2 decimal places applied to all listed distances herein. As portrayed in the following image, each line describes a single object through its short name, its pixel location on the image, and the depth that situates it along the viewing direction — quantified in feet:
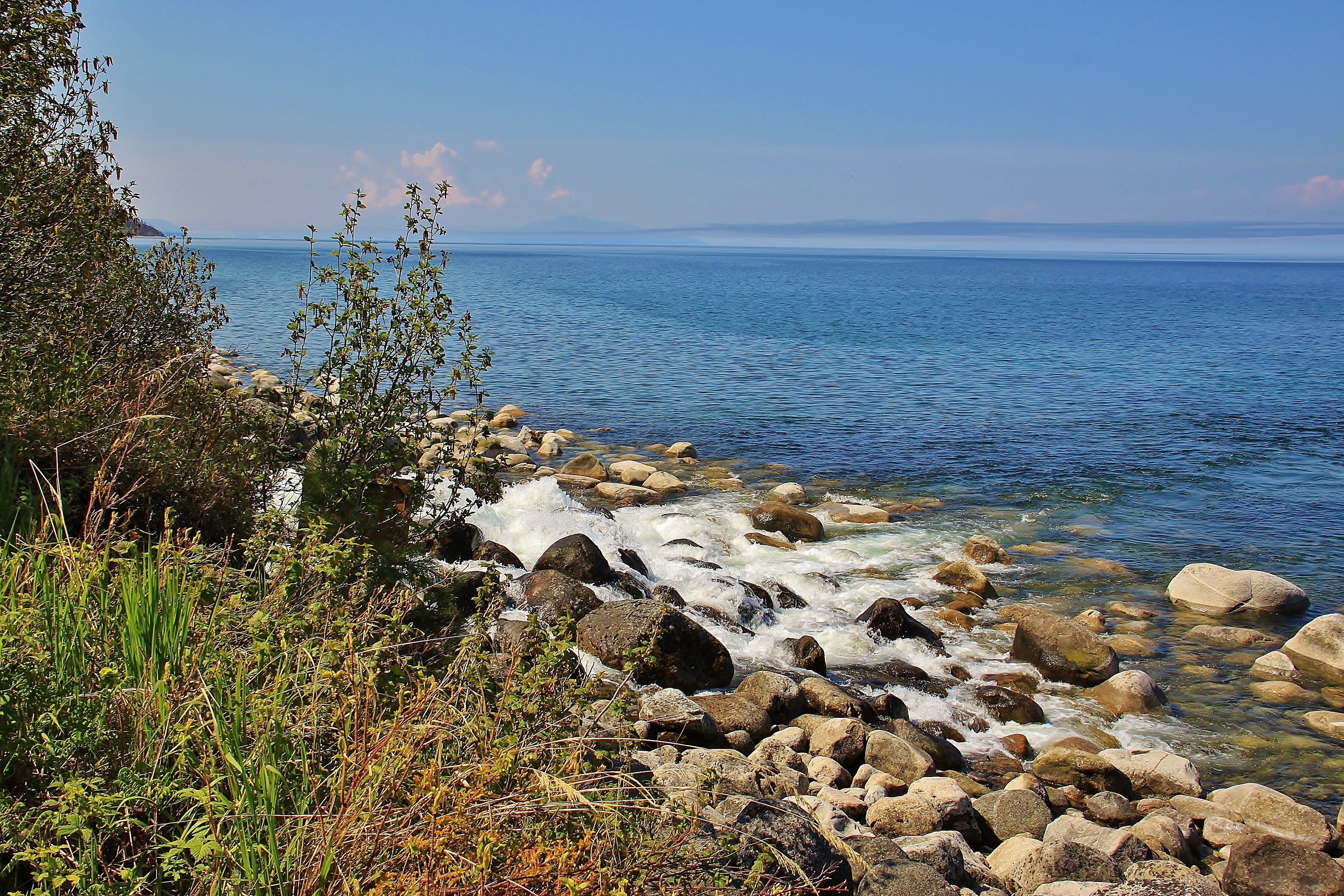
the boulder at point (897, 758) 35.78
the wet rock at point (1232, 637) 51.80
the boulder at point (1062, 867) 28.14
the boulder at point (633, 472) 77.36
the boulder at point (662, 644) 40.98
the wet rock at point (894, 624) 50.19
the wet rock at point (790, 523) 65.72
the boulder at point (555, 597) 46.19
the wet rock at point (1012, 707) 43.09
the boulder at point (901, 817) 31.32
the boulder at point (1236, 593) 55.47
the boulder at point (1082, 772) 36.91
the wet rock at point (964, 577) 57.11
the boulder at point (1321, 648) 48.16
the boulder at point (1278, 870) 29.40
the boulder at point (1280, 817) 33.50
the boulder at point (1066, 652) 46.57
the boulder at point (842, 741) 36.78
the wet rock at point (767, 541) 63.93
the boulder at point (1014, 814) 32.83
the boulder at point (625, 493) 73.10
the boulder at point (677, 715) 33.73
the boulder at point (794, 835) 21.21
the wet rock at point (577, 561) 51.83
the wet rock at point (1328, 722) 42.65
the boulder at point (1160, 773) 36.99
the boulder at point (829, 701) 41.22
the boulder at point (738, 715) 37.96
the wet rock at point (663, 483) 75.46
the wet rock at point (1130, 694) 43.98
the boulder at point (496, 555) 53.01
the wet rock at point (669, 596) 51.75
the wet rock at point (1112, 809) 34.71
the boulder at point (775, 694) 40.09
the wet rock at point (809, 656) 46.39
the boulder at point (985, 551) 62.80
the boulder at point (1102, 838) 29.73
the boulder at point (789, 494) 73.26
